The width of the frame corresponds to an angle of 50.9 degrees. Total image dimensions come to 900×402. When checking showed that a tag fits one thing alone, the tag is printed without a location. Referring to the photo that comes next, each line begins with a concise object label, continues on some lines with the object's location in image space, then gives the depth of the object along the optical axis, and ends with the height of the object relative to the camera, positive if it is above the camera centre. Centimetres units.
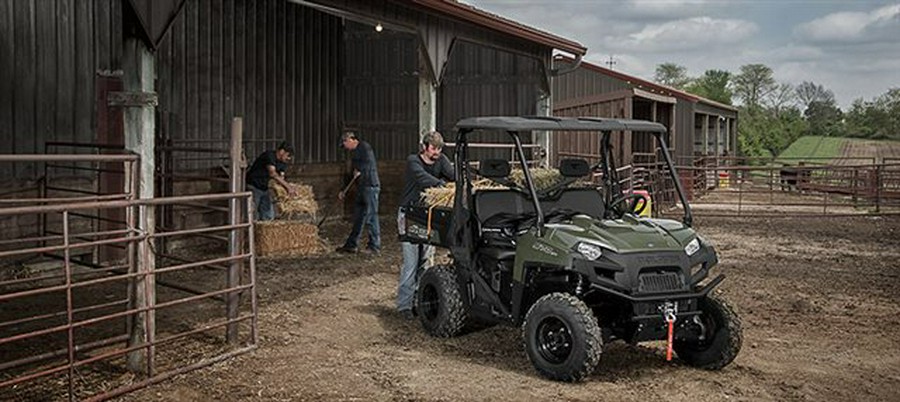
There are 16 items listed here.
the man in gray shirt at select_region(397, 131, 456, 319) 870 -17
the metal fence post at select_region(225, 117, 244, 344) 728 -64
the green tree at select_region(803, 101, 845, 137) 7412 +453
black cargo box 777 -48
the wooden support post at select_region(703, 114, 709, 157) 3466 +123
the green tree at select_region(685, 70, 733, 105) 7188 +724
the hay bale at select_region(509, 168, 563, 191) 1071 -10
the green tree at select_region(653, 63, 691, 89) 10000 +1040
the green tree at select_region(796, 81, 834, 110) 8985 +725
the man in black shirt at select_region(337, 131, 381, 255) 1328 -38
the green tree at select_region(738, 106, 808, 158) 5694 +238
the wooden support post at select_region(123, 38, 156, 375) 662 +33
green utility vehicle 637 -72
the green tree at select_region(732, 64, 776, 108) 8775 +806
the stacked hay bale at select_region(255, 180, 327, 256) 1291 -84
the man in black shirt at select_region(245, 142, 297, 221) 1324 -10
